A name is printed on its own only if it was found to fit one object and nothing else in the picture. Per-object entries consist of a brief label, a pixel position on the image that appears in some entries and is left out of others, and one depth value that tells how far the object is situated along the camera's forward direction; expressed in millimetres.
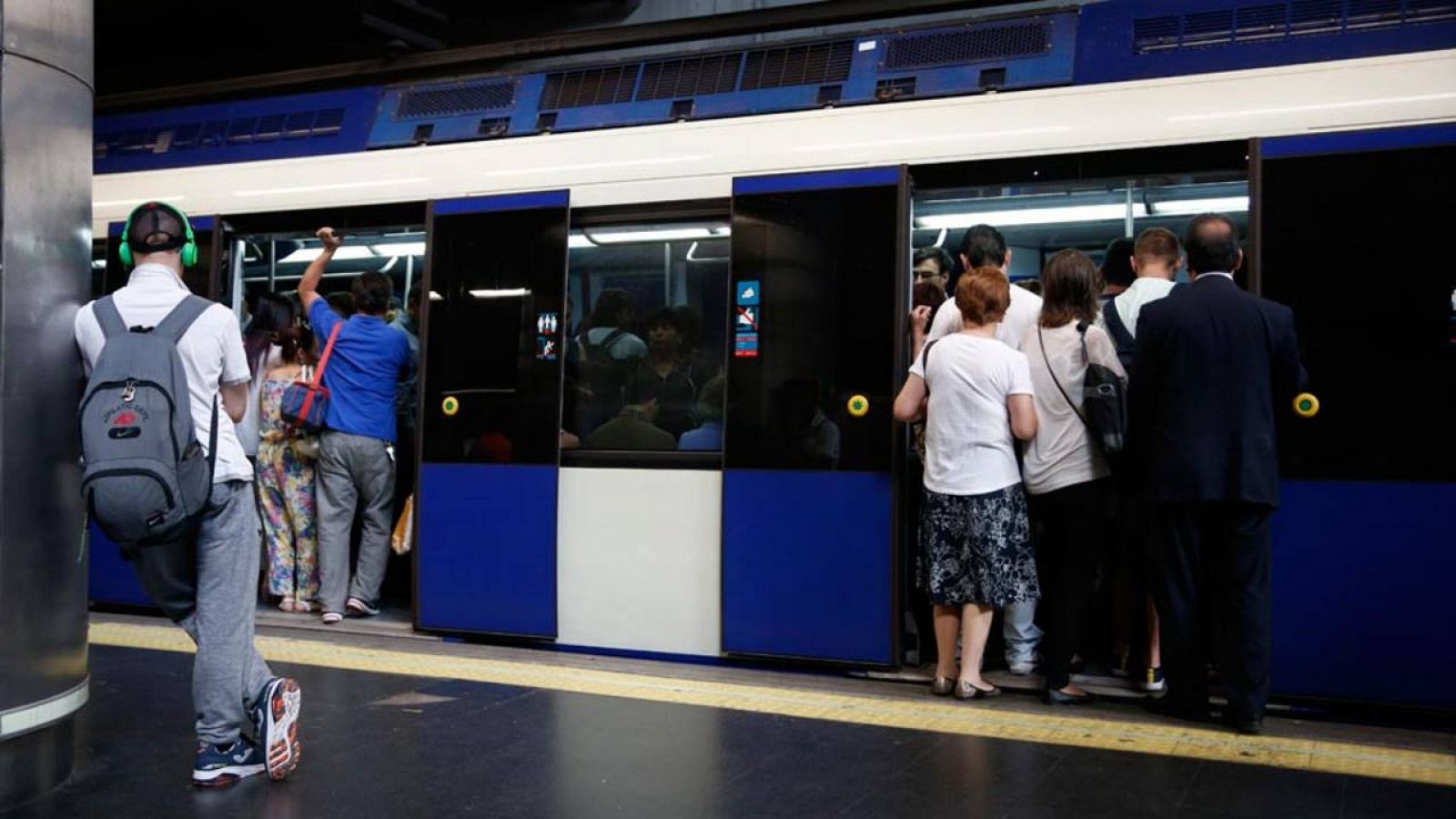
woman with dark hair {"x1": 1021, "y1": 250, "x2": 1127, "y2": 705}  4703
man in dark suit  4191
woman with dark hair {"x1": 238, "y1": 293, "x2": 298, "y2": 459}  6477
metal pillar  3420
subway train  4297
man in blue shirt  6387
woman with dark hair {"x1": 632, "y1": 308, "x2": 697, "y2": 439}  5449
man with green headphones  3596
